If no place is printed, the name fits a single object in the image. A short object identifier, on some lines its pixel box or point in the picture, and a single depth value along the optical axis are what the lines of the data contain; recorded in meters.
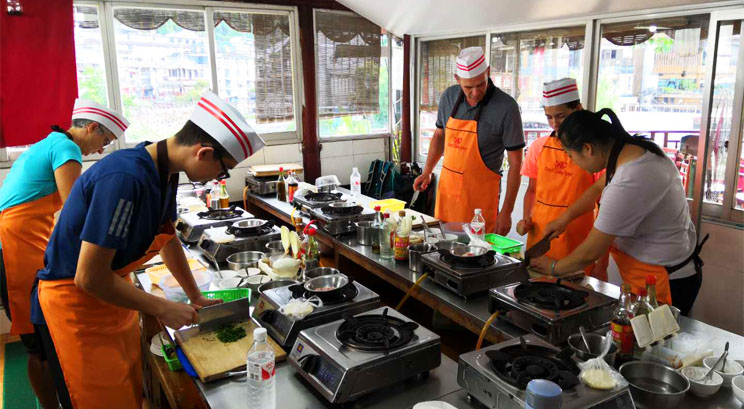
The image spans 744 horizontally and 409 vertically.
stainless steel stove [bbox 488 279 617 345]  1.71
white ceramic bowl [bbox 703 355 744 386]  1.50
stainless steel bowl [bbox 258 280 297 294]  2.23
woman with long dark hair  1.98
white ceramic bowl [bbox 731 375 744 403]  1.40
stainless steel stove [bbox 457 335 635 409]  1.30
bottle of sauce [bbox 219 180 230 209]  3.75
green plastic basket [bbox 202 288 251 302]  2.09
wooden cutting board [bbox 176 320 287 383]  1.65
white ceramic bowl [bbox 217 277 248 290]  2.31
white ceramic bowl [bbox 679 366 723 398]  1.44
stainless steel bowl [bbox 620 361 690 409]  1.39
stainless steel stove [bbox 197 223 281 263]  2.74
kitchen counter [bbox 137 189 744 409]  1.49
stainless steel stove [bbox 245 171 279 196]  4.62
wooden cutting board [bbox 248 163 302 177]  4.78
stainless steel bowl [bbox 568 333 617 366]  1.54
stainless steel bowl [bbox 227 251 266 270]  2.61
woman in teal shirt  2.74
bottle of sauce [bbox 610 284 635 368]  1.59
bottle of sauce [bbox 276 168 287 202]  4.42
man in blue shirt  1.51
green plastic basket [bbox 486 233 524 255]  2.63
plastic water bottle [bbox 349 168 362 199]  4.92
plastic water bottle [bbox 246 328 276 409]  1.43
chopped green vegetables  1.86
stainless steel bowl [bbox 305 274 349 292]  2.07
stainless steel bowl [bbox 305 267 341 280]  2.21
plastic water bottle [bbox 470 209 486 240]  2.76
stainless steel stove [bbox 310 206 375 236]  3.13
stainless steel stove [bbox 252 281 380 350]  1.78
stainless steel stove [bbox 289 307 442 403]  1.44
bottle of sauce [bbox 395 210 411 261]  2.60
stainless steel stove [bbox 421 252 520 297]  2.11
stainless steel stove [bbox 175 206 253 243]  3.13
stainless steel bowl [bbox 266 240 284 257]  2.73
